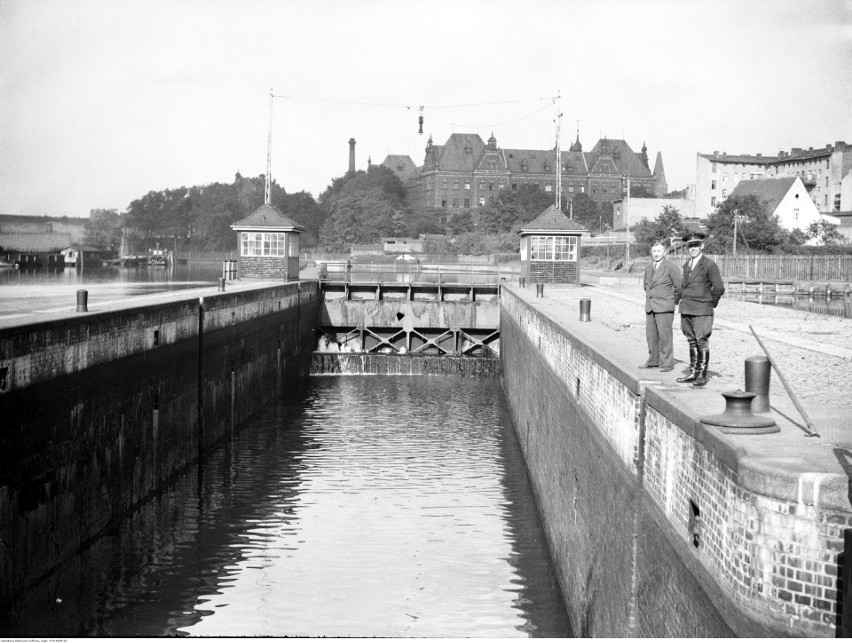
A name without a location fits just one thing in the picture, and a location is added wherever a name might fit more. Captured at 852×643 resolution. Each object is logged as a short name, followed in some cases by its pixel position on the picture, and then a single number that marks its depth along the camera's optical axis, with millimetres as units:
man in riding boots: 8531
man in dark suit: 9562
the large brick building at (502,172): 143800
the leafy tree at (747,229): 66000
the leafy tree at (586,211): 125075
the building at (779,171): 89000
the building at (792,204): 79562
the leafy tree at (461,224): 111125
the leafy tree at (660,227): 67756
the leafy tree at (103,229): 132625
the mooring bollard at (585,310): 17156
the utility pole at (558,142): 39975
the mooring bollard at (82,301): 14836
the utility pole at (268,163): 40403
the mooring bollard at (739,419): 5566
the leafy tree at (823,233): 69738
